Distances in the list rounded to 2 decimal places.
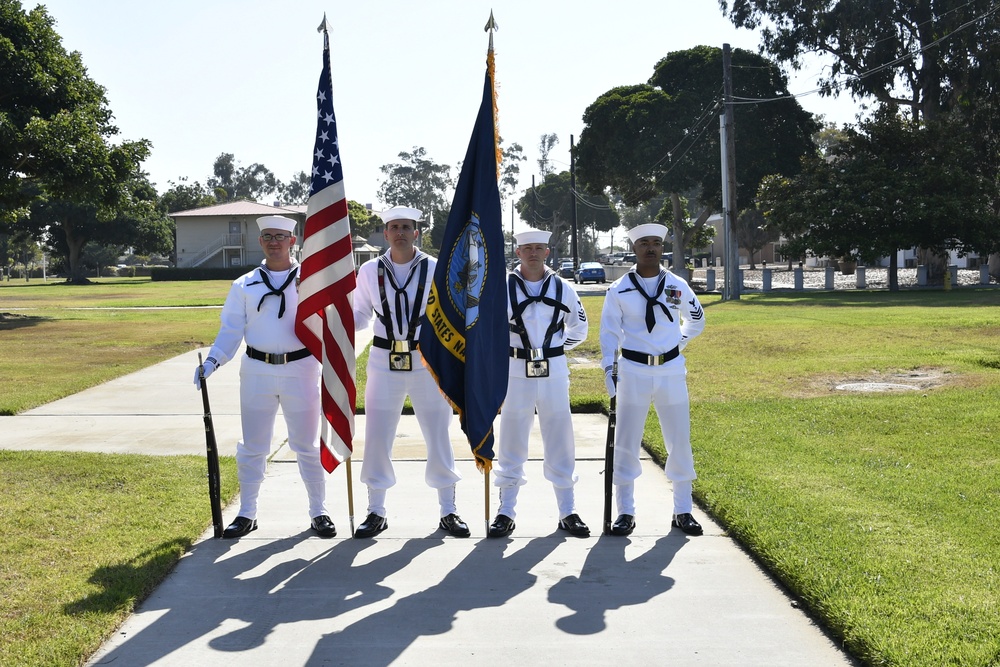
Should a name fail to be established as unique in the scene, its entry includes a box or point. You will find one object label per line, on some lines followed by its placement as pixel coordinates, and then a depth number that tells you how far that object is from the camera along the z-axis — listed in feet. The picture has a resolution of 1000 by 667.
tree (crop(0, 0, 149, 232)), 85.61
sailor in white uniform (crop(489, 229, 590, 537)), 21.88
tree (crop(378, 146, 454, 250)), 477.77
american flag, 21.56
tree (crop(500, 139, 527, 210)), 392.80
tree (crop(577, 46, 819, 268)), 157.79
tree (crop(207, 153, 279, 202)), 512.22
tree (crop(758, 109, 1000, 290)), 117.50
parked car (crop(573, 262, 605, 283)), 202.08
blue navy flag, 21.12
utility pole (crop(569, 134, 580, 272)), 229.86
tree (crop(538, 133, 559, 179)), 457.27
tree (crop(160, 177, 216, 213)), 327.67
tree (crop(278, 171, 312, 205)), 526.25
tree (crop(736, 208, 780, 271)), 279.08
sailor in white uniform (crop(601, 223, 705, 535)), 21.99
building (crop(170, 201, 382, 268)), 267.80
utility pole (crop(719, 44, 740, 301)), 117.39
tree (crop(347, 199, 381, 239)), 306.14
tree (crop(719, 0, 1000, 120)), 133.28
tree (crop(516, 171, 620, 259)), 387.14
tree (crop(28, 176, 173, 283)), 241.55
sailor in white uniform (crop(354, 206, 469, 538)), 21.57
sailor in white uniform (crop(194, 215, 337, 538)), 21.63
